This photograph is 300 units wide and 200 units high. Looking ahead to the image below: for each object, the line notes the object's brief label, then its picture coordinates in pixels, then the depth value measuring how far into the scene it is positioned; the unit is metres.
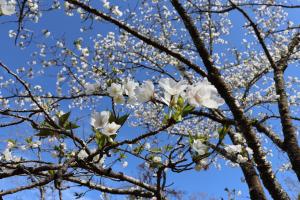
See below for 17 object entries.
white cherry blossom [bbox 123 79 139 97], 0.66
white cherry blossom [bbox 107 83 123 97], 0.66
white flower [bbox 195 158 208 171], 0.68
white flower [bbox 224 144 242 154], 0.79
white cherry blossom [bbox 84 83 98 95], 0.69
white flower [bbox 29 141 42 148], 0.93
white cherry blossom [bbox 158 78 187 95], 0.58
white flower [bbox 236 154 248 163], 0.93
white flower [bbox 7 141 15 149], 1.03
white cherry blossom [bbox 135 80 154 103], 0.61
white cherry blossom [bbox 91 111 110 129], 0.61
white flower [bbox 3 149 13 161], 0.97
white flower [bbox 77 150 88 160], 0.77
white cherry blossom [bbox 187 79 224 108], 0.59
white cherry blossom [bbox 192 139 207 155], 0.66
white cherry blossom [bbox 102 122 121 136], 0.60
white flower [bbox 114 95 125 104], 0.67
